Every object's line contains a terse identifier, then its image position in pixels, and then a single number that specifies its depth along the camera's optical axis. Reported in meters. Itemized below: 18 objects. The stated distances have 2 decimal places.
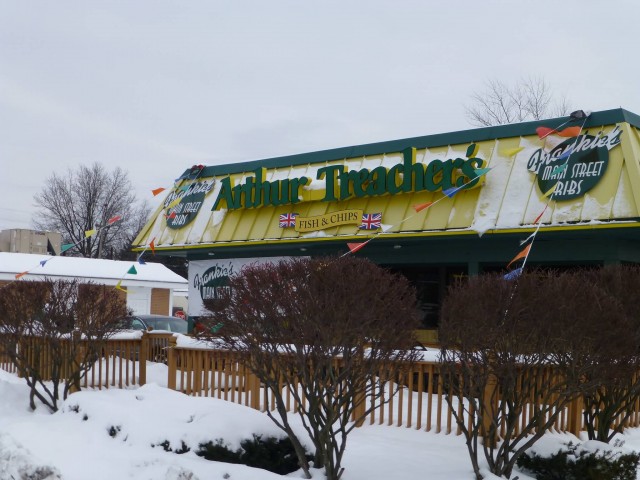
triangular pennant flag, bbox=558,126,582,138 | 13.02
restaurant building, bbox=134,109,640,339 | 12.74
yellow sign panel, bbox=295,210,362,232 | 15.73
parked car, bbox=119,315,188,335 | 21.80
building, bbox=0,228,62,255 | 38.50
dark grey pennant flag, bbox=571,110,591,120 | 13.12
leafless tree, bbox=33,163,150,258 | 61.75
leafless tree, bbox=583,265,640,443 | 7.04
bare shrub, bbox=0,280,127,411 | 11.21
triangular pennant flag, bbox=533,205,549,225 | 12.88
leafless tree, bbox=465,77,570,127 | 40.09
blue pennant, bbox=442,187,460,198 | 13.84
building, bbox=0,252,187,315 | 32.25
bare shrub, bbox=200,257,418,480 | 6.86
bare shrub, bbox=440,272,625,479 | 6.88
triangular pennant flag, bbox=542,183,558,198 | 12.87
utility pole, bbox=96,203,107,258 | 60.81
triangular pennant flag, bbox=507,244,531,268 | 12.07
